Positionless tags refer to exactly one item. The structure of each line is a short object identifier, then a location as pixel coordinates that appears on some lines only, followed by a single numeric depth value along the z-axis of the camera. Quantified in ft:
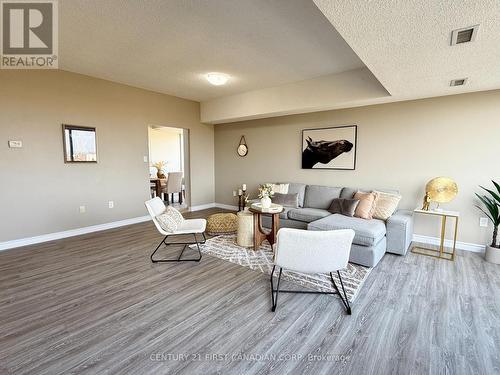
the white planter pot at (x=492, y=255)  10.50
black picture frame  15.10
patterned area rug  8.70
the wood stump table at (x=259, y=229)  11.77
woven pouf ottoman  14.37
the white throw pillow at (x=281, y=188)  16.81
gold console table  10.99
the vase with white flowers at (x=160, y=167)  24.90
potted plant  10.50
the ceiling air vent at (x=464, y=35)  5.96
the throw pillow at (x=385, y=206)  12.10
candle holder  19.60
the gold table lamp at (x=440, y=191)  11.20
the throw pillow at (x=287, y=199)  15.46
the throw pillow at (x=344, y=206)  12.77
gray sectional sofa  10.21
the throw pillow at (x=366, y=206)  12.22
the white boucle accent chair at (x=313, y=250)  6.65
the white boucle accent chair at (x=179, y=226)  10.59
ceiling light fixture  12.77
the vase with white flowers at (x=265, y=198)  12.12
